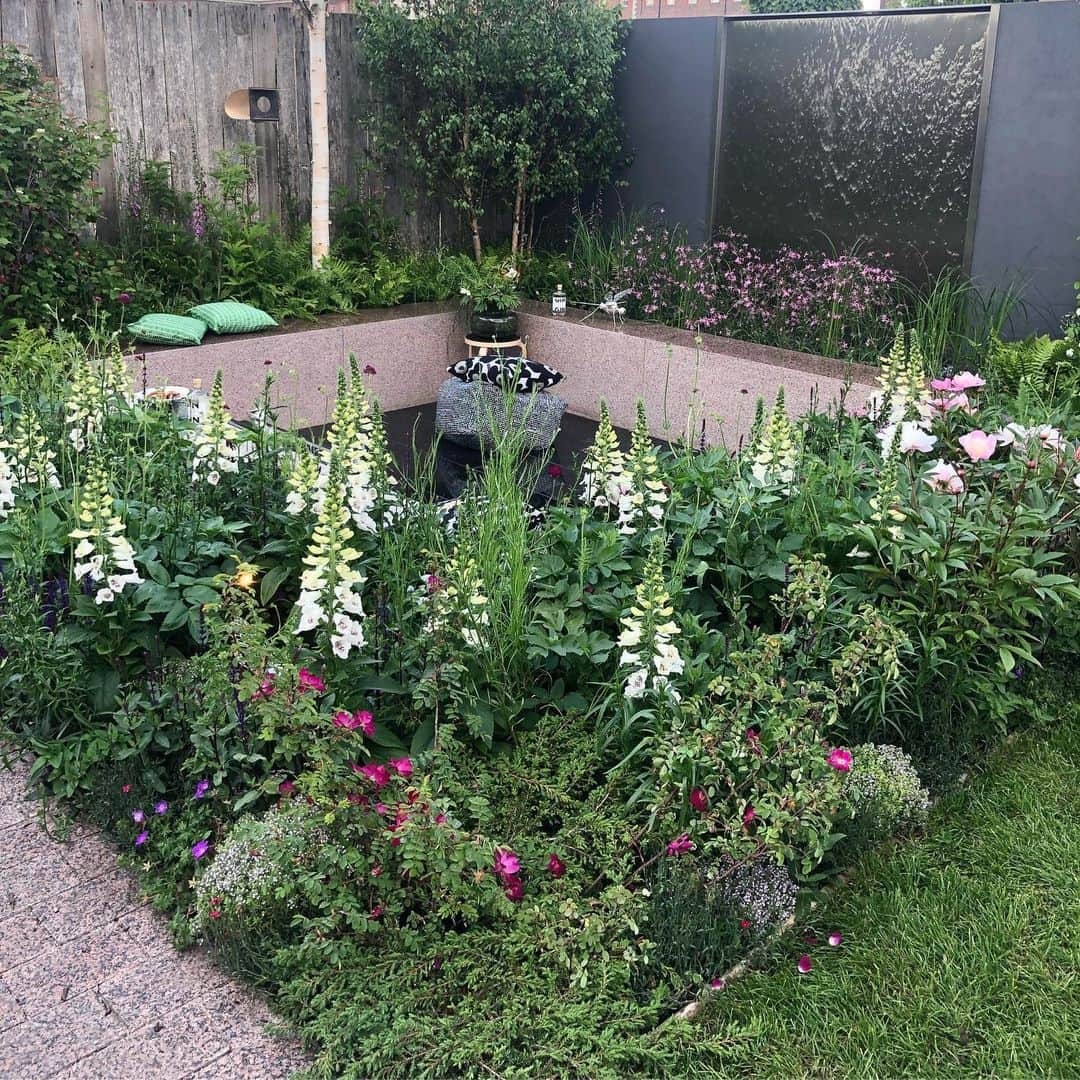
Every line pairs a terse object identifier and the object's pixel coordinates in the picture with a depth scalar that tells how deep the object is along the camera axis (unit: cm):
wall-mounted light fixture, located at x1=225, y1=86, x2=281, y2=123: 685
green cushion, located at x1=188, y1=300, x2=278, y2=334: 606
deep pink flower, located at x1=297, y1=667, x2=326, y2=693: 218
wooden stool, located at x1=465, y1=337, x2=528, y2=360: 685
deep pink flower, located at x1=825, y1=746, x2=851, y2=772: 221
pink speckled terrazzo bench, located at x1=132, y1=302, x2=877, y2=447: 583
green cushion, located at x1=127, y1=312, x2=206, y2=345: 578
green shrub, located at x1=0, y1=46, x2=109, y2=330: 539
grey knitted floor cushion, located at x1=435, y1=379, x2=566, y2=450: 515
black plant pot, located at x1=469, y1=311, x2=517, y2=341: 689
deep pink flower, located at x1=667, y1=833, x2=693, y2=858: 219
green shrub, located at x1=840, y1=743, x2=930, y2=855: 247
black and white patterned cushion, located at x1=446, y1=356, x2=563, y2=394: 509
